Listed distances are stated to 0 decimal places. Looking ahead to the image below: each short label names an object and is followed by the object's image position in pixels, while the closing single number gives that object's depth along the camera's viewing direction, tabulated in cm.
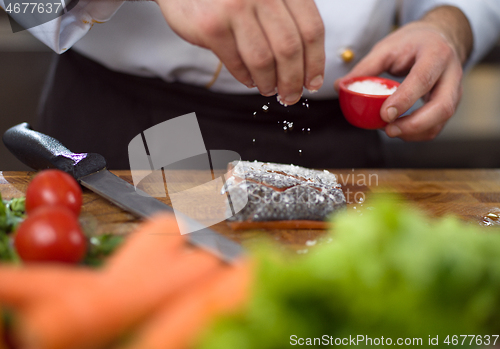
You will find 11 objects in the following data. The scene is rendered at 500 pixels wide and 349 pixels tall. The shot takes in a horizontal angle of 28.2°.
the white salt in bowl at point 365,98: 99
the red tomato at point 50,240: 79
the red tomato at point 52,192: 86
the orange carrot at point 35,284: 63
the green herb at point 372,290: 52
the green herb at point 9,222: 81
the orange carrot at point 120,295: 57
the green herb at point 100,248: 82
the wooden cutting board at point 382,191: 90
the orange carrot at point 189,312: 62
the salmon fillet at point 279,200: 90
